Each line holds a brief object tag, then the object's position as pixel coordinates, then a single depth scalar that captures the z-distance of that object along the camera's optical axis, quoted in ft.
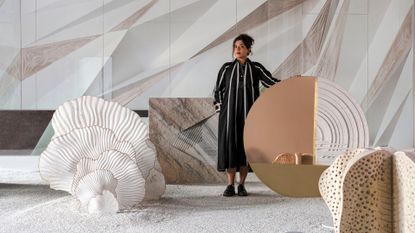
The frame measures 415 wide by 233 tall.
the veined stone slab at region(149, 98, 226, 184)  13.88
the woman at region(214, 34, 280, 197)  11.76
